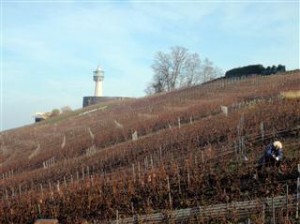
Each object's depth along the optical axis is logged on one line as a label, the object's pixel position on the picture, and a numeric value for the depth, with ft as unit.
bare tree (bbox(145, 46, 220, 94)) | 323.78
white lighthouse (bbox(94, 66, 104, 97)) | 387.53
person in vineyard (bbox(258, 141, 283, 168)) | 59.46
